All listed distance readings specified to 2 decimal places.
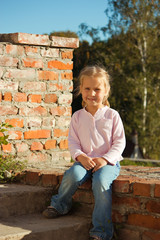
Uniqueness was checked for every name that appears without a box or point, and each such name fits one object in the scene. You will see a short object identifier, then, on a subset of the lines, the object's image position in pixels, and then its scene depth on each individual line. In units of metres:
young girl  2.92
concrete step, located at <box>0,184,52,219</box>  3.19
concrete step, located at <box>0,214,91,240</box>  2.75
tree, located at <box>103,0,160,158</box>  15.56
